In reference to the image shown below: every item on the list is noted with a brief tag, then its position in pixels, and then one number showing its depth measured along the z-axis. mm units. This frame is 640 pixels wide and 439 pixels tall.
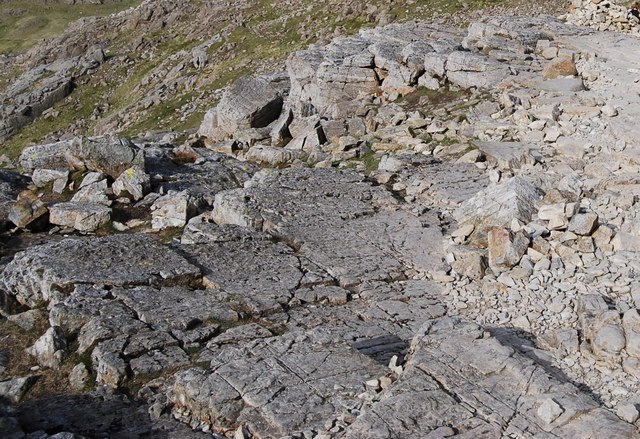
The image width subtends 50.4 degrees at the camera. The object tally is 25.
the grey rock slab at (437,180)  19047
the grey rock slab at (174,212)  19047
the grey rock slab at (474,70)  26328
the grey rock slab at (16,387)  11625
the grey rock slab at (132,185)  21000
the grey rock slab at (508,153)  19516
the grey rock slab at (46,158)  22812
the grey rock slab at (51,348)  12445
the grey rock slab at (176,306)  13311
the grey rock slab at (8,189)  19984
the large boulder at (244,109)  31469
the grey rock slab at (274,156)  25453
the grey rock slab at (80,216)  19469
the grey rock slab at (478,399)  9453
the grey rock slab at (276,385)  10320
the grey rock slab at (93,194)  20641
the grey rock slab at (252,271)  14336
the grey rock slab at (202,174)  21984
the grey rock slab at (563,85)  23953
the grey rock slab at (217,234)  16812
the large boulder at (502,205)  15672
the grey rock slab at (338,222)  15977
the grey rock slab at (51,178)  21875
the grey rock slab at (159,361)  12008
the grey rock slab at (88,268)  14273
